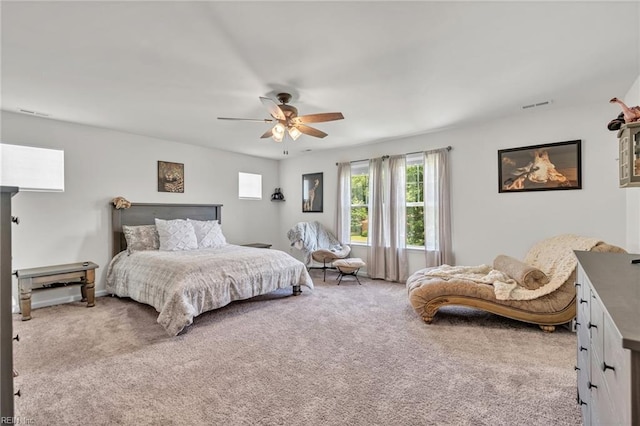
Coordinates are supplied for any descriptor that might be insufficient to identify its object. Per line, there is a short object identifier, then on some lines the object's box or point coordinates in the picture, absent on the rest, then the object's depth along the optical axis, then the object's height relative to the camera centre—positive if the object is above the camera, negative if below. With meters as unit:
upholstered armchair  5.21 -0.57
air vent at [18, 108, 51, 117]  3.53 +1.27
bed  3.08 -0.70
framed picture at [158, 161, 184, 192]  5.01 +0.67
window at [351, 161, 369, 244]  5.61 +0.21
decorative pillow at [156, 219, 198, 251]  4.32 -0.30
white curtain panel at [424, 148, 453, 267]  4.53 +0.06
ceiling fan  2.99 +1.00
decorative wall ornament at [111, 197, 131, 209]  4.37 +0.19
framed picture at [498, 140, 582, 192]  3.60 +0.56
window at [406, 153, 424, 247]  4.96 +0.20
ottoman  4.84 -0.87
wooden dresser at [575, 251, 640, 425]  0.73 -0.42
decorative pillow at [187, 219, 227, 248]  4.76 -0.32
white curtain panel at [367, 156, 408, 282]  5.05 -0.11
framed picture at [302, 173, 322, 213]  6.24 +0.45
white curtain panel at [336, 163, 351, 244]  5.77 +0.16
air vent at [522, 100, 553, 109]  3.41 +1.26
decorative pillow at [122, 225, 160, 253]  4.22 -0.32
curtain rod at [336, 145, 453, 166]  4.53 +0.99
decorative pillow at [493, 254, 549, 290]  2.96 -0.66
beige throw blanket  2.83 -0.65
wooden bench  3.33 -0.75
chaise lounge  2.83 -0.79
